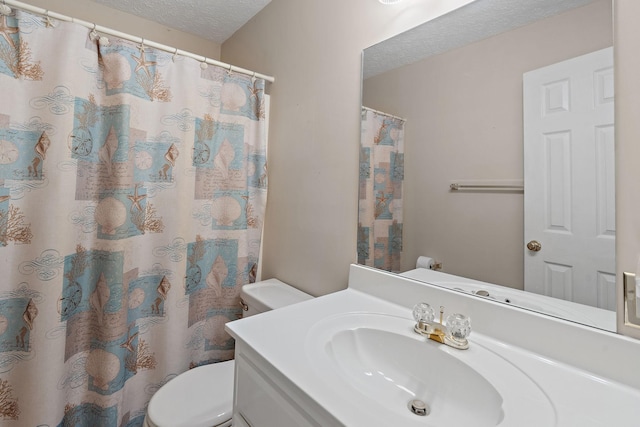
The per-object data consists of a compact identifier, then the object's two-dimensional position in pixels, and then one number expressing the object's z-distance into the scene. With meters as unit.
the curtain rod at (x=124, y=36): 1.04
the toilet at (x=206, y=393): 1.00
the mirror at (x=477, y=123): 0.73
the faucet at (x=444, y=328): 0.72
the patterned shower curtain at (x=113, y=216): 1.07
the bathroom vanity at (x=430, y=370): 0.52
